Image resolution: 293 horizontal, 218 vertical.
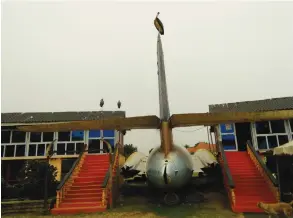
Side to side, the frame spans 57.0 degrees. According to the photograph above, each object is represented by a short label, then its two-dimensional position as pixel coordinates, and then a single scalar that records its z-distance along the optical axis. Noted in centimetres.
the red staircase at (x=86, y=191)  1115
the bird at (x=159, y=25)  1018
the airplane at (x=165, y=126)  767
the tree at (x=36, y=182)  1292
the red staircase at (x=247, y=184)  1095
